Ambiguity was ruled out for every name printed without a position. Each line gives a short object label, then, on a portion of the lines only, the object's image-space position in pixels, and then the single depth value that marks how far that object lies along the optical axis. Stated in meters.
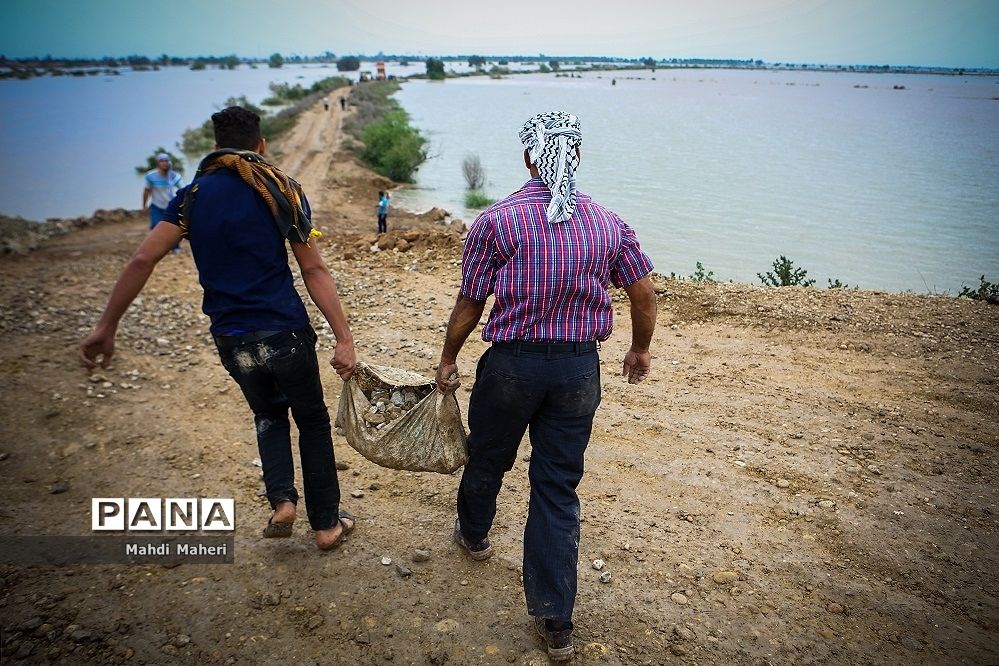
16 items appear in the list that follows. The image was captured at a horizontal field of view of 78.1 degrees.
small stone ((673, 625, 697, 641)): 2.37
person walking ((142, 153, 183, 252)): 8.20
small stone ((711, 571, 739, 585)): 2.65
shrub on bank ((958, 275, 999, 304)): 5.89
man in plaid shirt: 2.12
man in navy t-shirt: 2.26
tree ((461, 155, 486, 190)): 20.31
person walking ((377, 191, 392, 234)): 11.90
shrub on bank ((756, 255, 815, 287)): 7.88
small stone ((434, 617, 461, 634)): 2.38
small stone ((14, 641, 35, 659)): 2.14
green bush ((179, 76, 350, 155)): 28.11
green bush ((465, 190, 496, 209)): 17.86
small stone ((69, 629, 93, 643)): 2.22
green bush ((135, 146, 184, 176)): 20.76
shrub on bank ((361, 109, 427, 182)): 21.09
